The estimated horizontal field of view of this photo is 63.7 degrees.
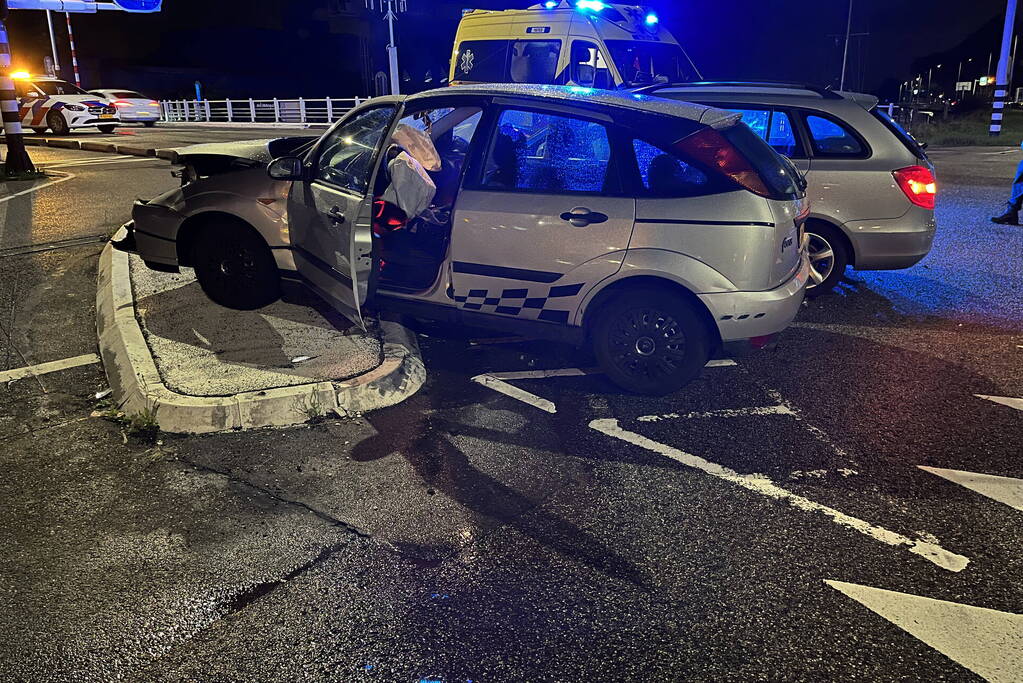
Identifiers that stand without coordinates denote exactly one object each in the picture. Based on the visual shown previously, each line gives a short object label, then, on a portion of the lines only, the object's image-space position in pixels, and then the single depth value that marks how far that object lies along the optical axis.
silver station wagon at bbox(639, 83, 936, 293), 6.54
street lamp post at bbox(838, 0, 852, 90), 46.02
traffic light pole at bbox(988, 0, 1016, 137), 25.59
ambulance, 12.38
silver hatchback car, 4.57
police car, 22.69
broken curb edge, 4.32
